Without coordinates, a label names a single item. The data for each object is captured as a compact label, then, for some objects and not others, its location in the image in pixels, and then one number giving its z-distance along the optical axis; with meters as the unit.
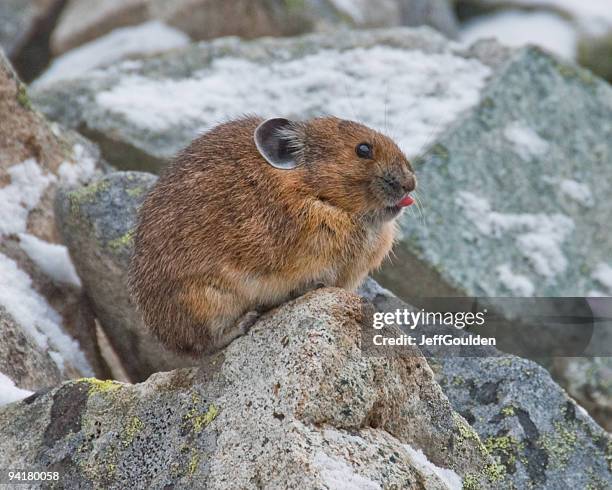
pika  7.02
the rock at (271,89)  11.40
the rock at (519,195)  10.12
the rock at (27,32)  16.97
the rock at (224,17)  15.98
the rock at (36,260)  8.04
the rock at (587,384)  10.38
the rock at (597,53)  17.42
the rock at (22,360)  7.66
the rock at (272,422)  5.80
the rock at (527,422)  7.29
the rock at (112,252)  8.59
